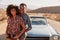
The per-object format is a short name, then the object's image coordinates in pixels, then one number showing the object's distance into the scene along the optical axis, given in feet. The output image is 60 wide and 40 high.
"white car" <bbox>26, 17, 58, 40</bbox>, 11.44
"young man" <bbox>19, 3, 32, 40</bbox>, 8.23
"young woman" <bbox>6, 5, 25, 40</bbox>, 7.89
